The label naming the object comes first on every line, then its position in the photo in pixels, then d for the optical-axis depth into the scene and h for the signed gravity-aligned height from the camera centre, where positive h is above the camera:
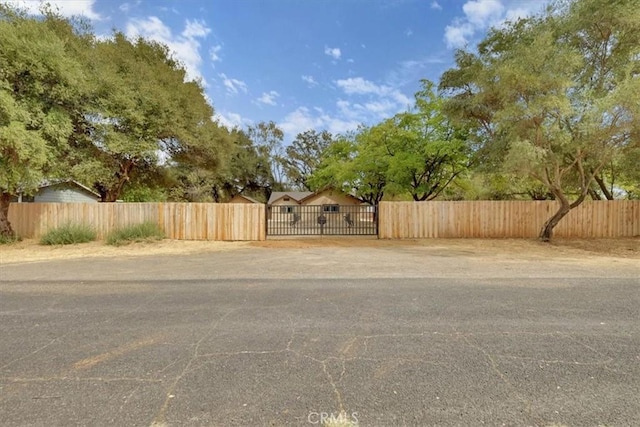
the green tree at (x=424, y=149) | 16.42 +3.51
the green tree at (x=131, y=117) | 12.12 +4.10
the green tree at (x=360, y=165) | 19.66 +3.29
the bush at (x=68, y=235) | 10.50 -0.75
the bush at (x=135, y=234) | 10.59 -0.74
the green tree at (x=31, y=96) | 8.96 +3.86
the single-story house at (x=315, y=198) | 30.70 +1.57
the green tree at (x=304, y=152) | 43.59 +8.75
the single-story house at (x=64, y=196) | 20.23 +1.33
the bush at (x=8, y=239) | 10.80 -0.91
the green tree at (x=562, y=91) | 8.86 +3.79
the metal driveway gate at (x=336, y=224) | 14.05 -0.58
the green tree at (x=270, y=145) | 39.30 +8.96
